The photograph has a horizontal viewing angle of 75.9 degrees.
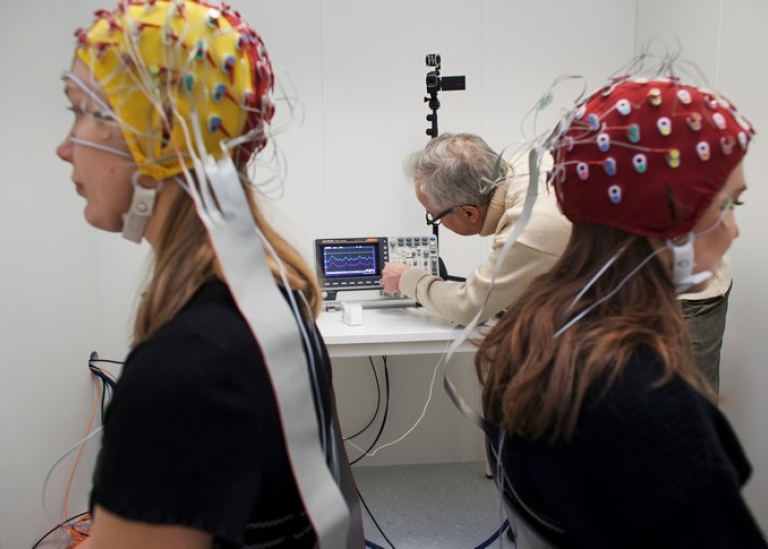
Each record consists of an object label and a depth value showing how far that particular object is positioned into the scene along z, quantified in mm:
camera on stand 1918
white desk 1541
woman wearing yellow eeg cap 489
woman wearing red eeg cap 571
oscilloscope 1833
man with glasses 1417
